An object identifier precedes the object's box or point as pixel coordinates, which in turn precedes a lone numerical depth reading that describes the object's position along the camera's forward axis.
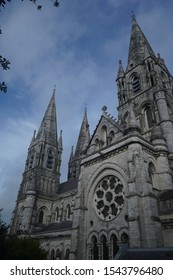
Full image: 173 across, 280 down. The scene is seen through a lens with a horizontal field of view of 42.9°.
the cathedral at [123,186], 15.20
